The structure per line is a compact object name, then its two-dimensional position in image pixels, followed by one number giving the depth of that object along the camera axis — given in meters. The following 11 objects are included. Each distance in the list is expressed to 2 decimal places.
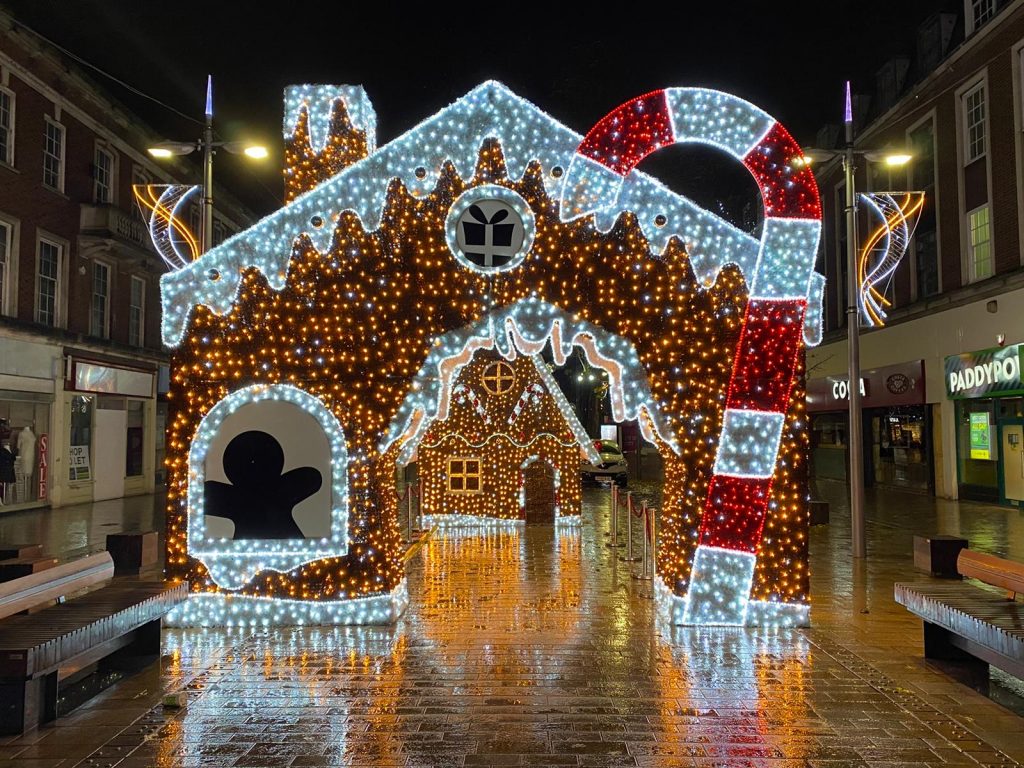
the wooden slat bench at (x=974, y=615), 5.45
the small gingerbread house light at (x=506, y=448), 16.52
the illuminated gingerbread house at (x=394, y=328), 7.73
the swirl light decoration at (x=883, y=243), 9.22
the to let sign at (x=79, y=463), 21.23
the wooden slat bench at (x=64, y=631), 5.09
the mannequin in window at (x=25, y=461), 19.09
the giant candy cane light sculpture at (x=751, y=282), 7.48
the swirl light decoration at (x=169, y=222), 9.75
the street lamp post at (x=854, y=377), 12.08
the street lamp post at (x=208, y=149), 11.74
